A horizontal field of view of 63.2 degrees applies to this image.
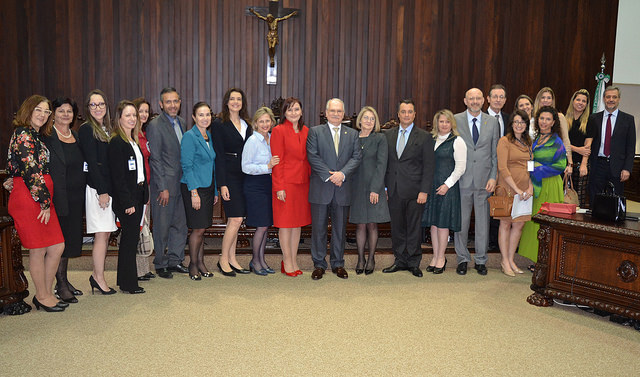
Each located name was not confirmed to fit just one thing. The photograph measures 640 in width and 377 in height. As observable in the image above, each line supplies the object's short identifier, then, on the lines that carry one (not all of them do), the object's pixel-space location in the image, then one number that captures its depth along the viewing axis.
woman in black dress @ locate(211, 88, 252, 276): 4.29
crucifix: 6.72
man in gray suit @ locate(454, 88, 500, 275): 4.64
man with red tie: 5.09
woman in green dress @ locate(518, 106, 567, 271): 4.46
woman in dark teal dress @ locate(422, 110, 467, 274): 4.54
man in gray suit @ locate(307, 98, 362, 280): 4.28
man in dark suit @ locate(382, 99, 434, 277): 4.48
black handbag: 3.57
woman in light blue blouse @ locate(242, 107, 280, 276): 4.25
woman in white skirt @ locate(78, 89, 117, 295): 3.65
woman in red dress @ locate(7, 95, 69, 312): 3.25
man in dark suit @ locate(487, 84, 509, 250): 4.92
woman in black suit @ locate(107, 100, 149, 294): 3.72
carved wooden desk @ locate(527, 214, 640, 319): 3.34
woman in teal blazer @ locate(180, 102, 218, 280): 4.20
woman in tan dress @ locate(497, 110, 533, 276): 4.51
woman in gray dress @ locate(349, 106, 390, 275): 4.43
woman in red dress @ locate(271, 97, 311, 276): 4.27
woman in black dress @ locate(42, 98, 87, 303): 3.47
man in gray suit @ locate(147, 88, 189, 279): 4.23
